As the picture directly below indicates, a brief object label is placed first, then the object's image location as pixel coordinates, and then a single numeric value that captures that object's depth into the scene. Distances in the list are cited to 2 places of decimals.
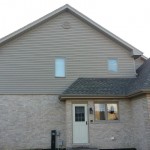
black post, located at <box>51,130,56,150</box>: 14.00
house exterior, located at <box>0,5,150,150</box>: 13.64
